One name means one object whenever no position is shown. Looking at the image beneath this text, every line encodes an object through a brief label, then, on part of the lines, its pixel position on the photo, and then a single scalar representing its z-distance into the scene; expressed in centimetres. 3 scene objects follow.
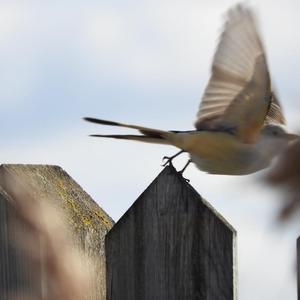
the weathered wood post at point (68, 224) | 448
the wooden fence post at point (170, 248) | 433
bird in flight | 488
